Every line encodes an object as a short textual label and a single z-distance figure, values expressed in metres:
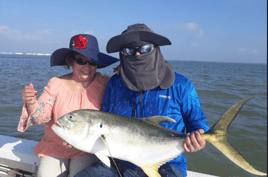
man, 2.26
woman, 2.54
